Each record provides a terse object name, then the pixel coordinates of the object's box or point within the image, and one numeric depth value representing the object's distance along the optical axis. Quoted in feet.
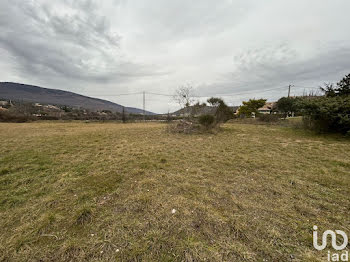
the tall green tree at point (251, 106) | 78.87
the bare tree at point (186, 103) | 42.47
